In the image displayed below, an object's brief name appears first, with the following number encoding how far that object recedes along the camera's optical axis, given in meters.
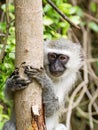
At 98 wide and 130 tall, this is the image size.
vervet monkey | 4.84
